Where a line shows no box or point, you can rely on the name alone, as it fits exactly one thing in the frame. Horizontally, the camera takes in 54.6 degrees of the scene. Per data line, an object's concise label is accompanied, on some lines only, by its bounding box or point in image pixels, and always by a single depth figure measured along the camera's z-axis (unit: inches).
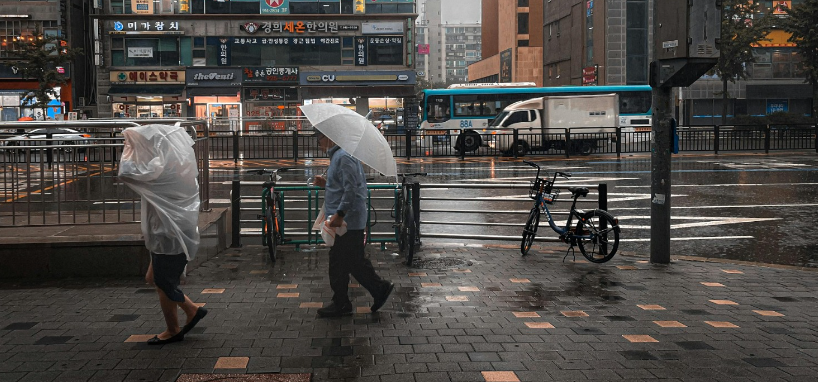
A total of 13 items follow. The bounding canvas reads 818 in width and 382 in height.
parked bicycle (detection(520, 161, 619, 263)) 374.9
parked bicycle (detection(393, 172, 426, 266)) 352.8
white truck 1207.6
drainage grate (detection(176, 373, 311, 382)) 196.4
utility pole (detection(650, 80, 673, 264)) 370.9
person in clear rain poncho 226.2
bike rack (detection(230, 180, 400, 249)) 396.2
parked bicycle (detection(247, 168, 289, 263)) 365.1
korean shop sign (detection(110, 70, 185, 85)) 2079.2
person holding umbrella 261.3
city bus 1433.3
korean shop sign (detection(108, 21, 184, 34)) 2079.2
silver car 330.6
